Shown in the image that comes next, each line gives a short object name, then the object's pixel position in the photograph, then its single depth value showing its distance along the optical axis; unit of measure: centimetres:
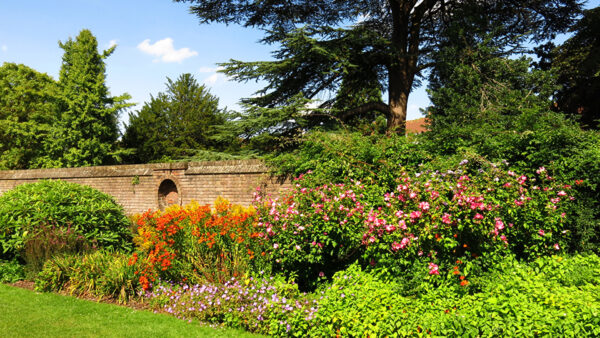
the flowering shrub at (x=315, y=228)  512
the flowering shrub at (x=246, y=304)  447
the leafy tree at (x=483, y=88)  854
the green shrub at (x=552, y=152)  518
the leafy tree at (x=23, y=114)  2300
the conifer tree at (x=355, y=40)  1067
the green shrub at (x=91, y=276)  600
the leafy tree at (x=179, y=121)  1695
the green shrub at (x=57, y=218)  714
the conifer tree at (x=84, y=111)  2078
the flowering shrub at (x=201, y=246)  580
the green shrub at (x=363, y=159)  601
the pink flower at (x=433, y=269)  439
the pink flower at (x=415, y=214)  453
